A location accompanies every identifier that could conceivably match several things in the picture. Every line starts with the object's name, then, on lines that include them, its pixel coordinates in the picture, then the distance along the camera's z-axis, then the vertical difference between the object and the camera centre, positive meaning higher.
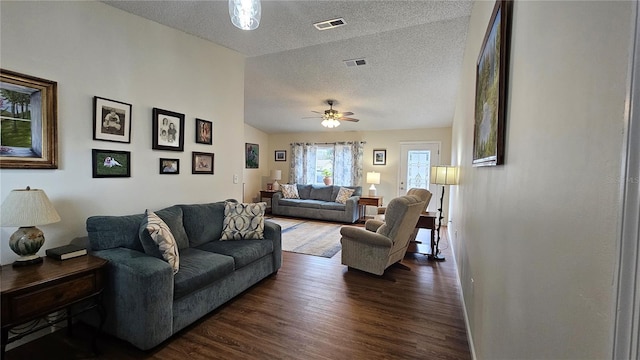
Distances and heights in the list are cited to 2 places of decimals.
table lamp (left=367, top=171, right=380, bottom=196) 7.01 -0.19
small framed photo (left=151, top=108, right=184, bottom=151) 2.85 +0.41
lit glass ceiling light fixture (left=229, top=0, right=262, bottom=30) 1.75 +1.02
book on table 1.95 -0.62
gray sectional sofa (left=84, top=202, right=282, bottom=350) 1.89 -0.83
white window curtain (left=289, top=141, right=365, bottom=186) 7.58 +0.24
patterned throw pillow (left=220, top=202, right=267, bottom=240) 3.11 -0.60
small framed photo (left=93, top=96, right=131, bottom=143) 2.36 +0.42
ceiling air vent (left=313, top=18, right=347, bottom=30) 2.77 +1.51
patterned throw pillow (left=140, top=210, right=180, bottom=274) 2.12 -0.59
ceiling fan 5.20 +1.03
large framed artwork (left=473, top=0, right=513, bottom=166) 1.32 +0.49
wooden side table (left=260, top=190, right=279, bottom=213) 7.77 -0.68
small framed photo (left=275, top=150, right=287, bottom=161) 8.51 +0.48
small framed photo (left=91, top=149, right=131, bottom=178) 2.37 +0.04
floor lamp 3.92 -0.04
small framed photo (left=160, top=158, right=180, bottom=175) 2.95 +0.02
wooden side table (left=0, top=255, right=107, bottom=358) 1.50 -0.74
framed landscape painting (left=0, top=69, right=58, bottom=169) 1.87 +0.31
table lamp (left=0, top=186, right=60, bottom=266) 1.72 -0.34
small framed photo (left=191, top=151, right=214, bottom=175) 3.31 +0.08
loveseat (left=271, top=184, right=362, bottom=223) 6.68 -0.85
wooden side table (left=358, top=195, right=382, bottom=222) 6.76 -0.70
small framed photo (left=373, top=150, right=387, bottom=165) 7.34 +0.42
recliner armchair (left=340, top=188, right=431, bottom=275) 3.17 -0.81
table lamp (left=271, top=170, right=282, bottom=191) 7.98 -0.20
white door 6.83 +0.24
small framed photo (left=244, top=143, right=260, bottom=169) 7.82 +0.41
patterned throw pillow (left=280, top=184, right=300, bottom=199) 7.51 -0.56
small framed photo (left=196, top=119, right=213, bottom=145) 3.32 +0.46
